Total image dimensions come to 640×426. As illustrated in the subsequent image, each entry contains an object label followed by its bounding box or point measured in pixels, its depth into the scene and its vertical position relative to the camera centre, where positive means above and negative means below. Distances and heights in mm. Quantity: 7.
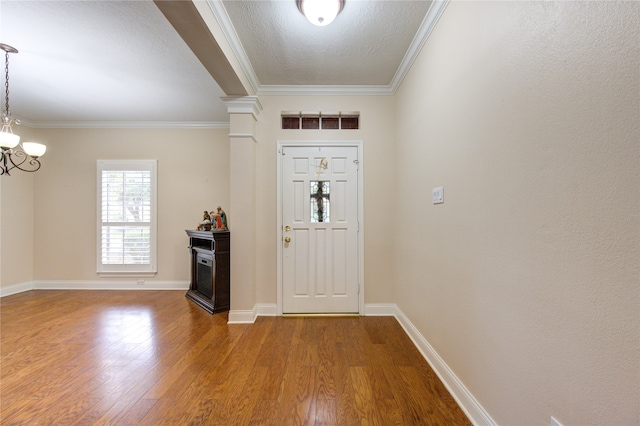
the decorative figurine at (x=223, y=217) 3728 -50
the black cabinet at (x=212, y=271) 3252 -769
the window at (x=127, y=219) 4195 -89
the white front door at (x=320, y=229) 3053 -184
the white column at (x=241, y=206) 2844 +87
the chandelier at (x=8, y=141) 2402 +744
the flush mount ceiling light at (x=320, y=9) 1800 +1478
